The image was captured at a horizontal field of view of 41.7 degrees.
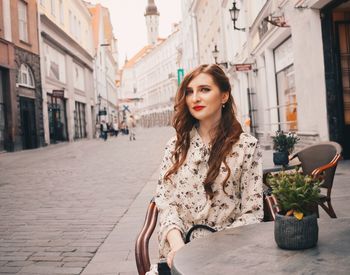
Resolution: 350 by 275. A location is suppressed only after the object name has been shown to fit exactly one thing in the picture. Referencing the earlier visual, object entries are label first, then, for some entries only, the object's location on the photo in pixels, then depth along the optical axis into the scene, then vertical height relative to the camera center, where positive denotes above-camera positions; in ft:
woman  8.05 -0.49
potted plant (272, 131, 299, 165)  18.35 -0.46
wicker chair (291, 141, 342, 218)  13.93 -0.88
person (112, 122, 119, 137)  145.69 +5.32
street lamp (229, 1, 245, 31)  53.20 +14.57
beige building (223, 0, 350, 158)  32.99 +5.59
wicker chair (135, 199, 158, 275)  7.63 -1.77
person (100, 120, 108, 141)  112.68 +4.00
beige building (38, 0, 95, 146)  93.56 +19.10
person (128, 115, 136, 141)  99.86 +4.08
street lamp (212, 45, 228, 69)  78.57 +13.42
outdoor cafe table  5.22 -1.47
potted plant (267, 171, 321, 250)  5.90 -1.03
